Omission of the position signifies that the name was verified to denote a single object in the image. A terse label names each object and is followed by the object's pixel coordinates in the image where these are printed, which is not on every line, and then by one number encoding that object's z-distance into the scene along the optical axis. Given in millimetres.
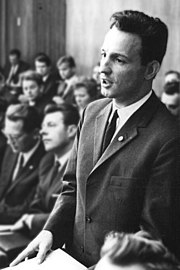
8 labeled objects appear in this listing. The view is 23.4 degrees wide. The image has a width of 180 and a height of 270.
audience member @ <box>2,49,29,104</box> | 8867
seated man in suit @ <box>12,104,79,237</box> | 3278
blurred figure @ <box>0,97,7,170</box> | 4473
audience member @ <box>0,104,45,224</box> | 3598
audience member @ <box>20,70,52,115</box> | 6438
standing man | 1324
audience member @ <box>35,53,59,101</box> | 7594
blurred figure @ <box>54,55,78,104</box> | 7262
